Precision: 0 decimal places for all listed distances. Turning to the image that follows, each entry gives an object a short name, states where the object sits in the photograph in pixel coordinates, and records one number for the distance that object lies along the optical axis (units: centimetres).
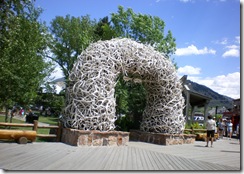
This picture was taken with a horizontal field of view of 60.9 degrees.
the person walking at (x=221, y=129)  1385
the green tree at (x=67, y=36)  2130
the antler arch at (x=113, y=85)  680
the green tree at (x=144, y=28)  1702
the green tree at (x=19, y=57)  747
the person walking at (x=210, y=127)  855
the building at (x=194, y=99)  1565
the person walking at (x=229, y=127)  1358
